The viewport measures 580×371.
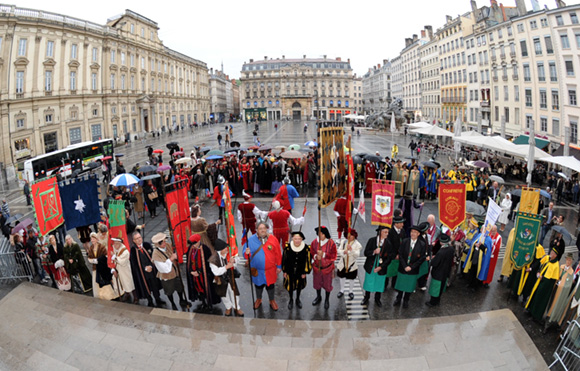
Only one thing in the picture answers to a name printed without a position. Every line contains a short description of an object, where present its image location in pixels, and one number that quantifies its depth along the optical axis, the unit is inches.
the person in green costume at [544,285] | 269.3
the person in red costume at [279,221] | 356.2
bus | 900.0
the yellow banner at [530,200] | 448.9
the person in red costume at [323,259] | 287.3
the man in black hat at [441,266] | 291.9
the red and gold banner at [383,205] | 332.2
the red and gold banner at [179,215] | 312.4
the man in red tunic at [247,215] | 391.9
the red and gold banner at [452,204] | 347.3
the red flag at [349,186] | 304.1
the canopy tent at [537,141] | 1034.6
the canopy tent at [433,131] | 1020.2
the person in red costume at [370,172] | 669.3
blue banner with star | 365.6
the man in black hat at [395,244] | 293.4
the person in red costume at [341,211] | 399.2
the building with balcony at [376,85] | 4330.7
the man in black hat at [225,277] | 269.7
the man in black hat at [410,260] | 286.8
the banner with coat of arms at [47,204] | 328.8
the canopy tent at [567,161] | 588.8
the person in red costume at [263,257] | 282.2
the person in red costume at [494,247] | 315.6
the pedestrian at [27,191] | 679.5
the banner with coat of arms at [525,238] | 297.3
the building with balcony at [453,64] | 2003.0
